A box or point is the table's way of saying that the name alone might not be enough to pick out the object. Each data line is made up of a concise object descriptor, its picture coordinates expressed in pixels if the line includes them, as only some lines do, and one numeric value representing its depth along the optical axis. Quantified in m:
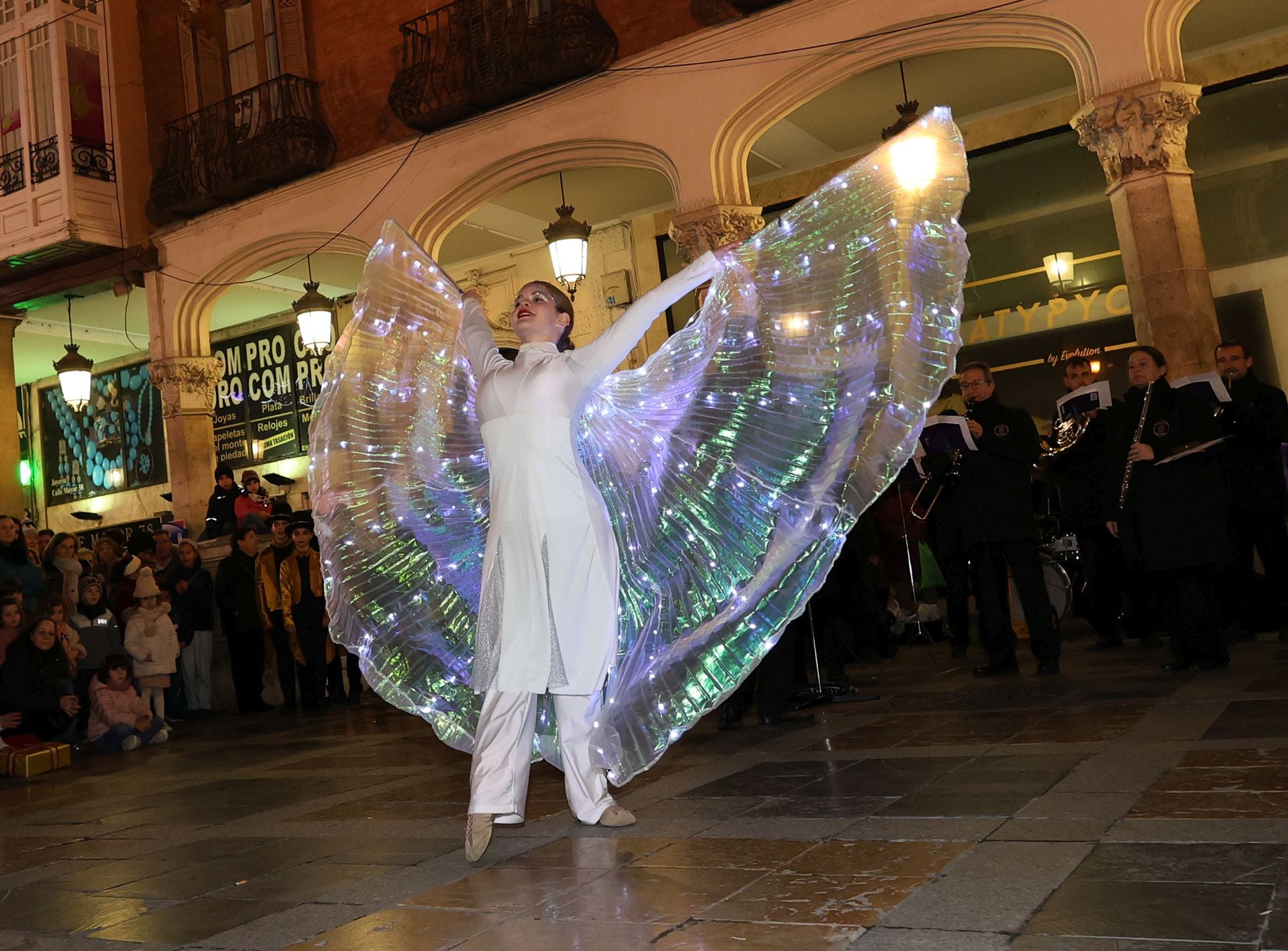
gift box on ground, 9.16
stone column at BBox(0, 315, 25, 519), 17.98
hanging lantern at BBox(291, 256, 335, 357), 15.07
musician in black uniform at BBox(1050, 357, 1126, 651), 9.27
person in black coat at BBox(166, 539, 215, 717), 12.66
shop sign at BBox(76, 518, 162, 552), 23.94
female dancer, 4.33
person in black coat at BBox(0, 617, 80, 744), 9.80
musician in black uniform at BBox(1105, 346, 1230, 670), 7.34
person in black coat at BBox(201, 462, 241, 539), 14.05
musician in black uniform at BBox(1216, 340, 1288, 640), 8.17
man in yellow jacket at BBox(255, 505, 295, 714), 11.88
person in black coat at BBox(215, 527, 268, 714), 12.38
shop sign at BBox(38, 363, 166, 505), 24.19
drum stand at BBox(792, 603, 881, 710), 7.63
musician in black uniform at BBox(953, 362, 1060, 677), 7.81
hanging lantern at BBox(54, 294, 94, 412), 16.80
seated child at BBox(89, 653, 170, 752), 10.52
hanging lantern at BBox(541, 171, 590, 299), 13.74
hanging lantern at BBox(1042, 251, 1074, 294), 15.36
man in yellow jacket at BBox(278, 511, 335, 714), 11.70
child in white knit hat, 11.38
